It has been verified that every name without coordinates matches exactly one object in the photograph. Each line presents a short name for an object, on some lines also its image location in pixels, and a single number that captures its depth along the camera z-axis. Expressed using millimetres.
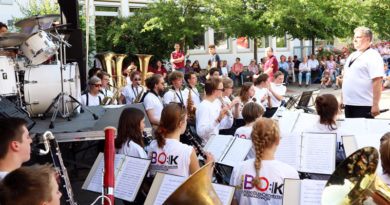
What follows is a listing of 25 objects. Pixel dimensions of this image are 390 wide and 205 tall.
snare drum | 5992
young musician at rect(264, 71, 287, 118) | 8031
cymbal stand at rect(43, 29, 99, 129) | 6238
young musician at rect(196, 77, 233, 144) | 5859
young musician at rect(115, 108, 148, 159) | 4238
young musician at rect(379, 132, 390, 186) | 2984
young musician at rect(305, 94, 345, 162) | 4562
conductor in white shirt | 5566
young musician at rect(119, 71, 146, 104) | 8396
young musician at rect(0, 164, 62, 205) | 2113
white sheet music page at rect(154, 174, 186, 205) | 3066
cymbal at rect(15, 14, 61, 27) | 6609
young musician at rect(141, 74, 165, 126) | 6696
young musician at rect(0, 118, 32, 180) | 2965
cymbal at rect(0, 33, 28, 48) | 6309
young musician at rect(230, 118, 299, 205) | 3260
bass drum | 6309
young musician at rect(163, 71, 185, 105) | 7469
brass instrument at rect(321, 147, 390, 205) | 2273
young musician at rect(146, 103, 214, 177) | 3719
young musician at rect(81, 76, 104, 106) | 7602
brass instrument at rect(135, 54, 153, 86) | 12555
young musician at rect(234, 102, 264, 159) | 4941
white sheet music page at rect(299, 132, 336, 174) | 3748
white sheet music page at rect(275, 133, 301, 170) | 3883
